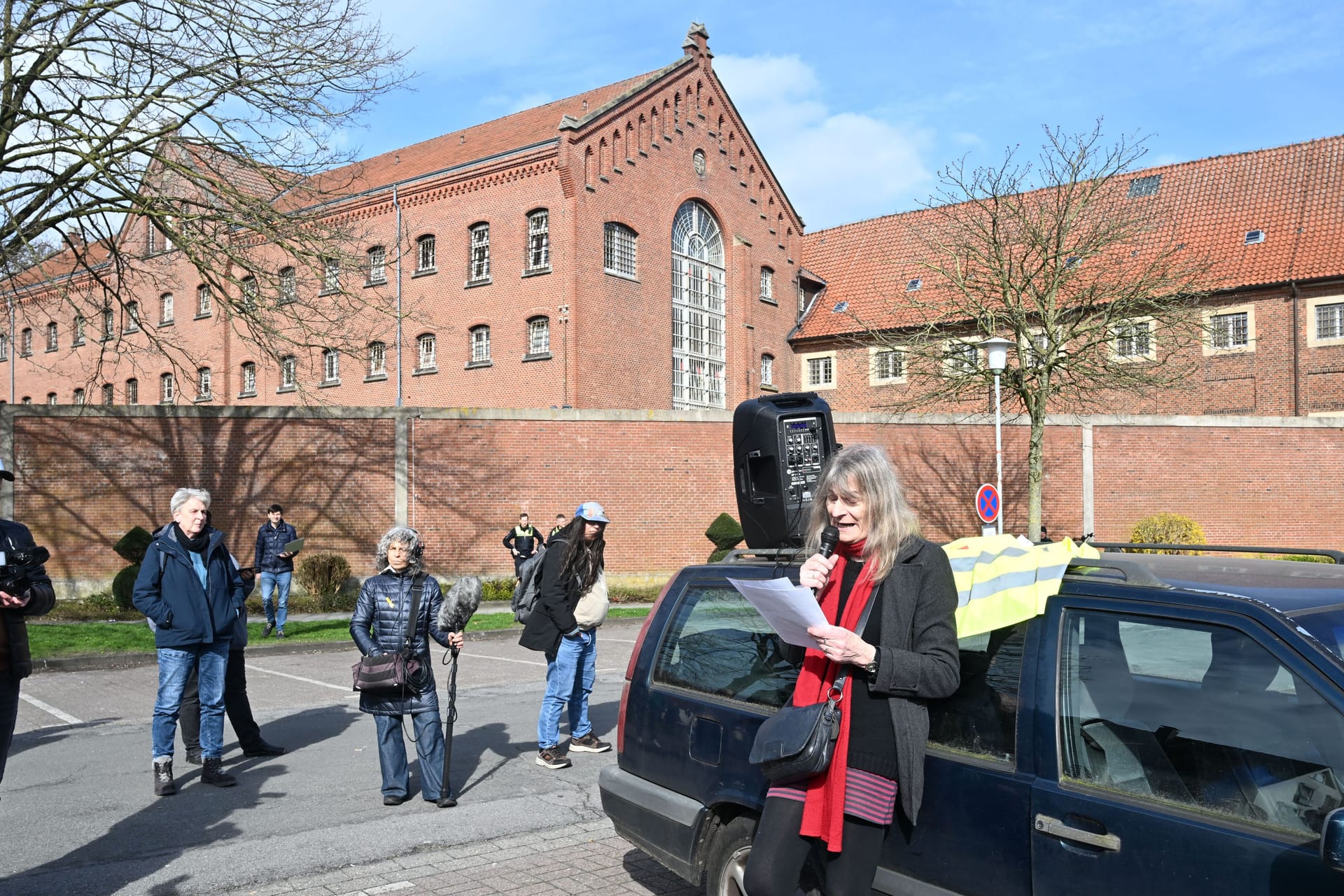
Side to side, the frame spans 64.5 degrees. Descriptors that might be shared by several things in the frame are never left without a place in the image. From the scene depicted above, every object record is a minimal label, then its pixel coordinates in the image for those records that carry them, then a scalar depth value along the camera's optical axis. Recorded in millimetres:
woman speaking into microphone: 2818
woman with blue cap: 7539
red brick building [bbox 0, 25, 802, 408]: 29281
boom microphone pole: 6461
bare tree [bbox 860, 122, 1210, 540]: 22719
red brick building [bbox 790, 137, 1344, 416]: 30297
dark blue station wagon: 2582
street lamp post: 18469
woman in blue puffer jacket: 6512
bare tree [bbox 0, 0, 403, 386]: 15664
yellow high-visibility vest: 3156
